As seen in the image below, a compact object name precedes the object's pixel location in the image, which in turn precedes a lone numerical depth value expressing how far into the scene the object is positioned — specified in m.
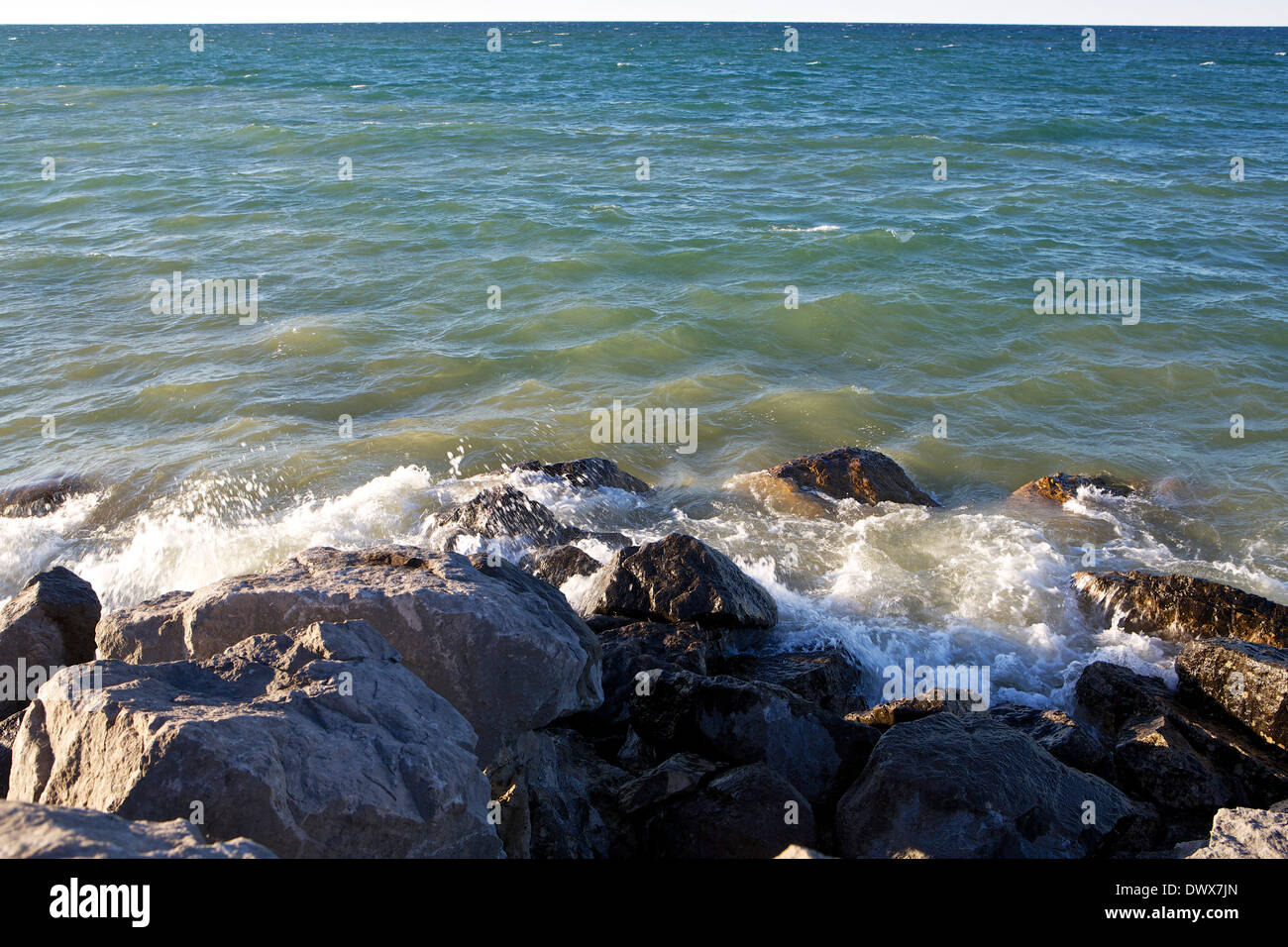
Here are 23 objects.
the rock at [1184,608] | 7.79
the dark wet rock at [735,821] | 4.96
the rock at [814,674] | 6.86
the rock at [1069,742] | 6.09
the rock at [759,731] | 5.64
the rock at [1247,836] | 4.38
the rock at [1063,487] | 10.59
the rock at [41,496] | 10.23
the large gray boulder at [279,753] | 3.49
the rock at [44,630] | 6.00
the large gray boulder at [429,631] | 4.88
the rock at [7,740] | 4.75
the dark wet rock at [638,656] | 6.31
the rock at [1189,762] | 5.93
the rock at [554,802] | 4.73
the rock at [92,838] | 2.71
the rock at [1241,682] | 6.55
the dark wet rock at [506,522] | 9.23
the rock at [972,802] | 4.91
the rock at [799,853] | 3.35
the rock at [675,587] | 7.43
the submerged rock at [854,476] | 10.42
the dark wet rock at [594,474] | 10.48
